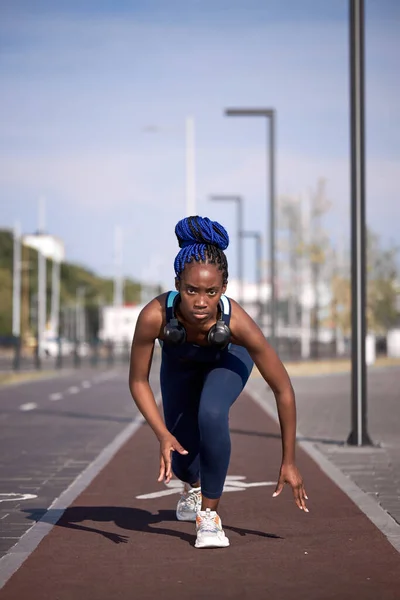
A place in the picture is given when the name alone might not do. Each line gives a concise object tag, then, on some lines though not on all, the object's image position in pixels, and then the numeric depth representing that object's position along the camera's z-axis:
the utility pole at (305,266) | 76.12
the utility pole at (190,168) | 39.03
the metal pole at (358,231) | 13.39
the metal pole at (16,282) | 73.62
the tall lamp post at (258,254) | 50.72
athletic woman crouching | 6.65
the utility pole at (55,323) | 91.10
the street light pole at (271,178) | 30.25
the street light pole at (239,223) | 49.47
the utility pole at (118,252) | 79.25
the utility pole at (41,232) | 75.29
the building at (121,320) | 100.44
